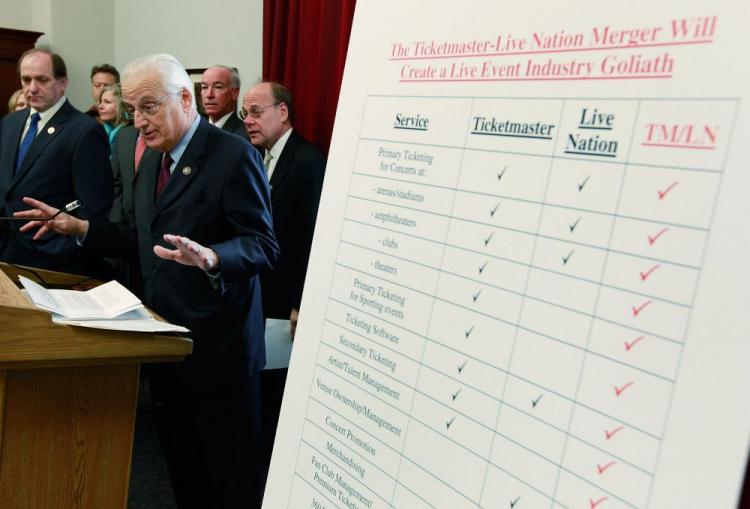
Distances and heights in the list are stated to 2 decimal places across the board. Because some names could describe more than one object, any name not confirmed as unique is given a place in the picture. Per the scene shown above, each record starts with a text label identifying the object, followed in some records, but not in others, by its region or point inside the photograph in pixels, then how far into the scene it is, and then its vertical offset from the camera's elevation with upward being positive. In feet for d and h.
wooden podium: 4.81 -2.08
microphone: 6.10 -0.70
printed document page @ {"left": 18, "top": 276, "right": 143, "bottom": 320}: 4.88 -1.16
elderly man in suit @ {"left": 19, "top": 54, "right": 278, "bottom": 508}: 6.05 -0.82
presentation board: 1.94 -0.13
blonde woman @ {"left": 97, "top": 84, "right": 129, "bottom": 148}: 13.41 +0.88
